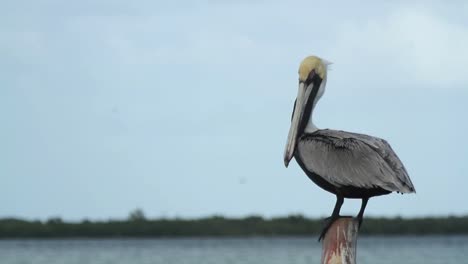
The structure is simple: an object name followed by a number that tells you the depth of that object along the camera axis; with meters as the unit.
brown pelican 12.87
